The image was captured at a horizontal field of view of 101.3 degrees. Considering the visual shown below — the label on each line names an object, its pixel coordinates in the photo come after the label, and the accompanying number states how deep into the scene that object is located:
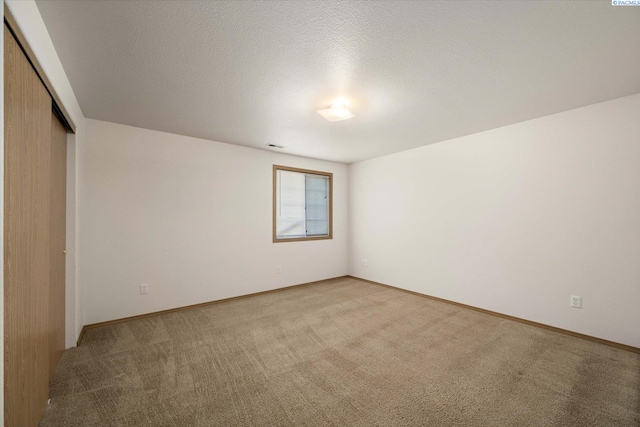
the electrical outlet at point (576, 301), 2.86
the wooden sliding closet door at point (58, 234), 2.16
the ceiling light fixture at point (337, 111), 2.69
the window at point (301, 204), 4.89
